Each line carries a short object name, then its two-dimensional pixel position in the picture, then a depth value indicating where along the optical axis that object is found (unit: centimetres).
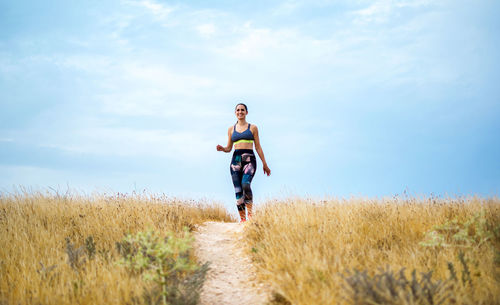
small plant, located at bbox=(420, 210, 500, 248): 531
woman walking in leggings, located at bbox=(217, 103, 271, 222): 930
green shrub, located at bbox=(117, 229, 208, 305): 418
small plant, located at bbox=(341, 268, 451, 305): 383
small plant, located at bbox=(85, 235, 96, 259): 618
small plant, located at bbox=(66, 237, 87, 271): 575
